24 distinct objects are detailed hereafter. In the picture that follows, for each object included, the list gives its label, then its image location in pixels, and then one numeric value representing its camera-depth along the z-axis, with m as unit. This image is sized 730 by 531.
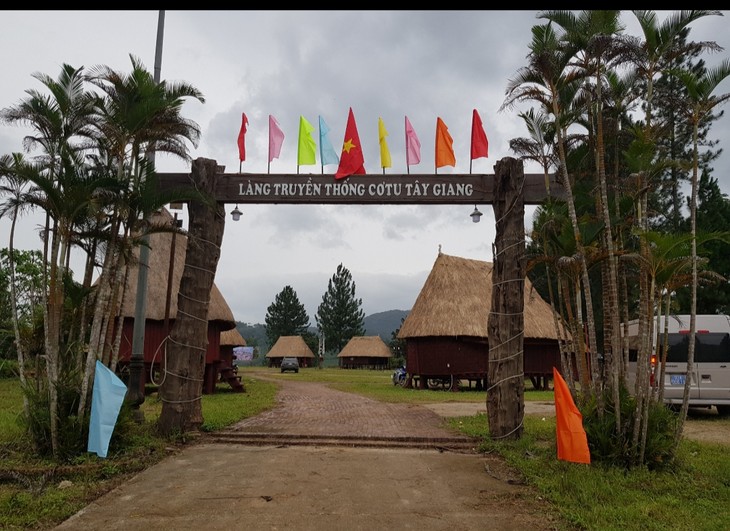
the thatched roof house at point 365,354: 54.81
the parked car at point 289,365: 43.81
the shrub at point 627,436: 6.56
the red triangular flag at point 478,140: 9.59
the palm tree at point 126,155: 7.21
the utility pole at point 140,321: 9.41
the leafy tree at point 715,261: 23.88
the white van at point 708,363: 11.97
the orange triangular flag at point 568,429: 6.12
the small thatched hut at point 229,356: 19.33
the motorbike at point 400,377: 25.56
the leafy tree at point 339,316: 73.06
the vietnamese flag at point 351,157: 9.28
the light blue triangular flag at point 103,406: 6.60
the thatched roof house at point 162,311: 16.62
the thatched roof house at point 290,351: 58.69
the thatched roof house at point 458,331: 21.77
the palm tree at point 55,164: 6.75
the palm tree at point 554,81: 6.93
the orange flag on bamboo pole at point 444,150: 9.73
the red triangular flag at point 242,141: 9.73
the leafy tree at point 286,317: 75.12
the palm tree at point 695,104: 6.48
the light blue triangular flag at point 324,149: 9.88
